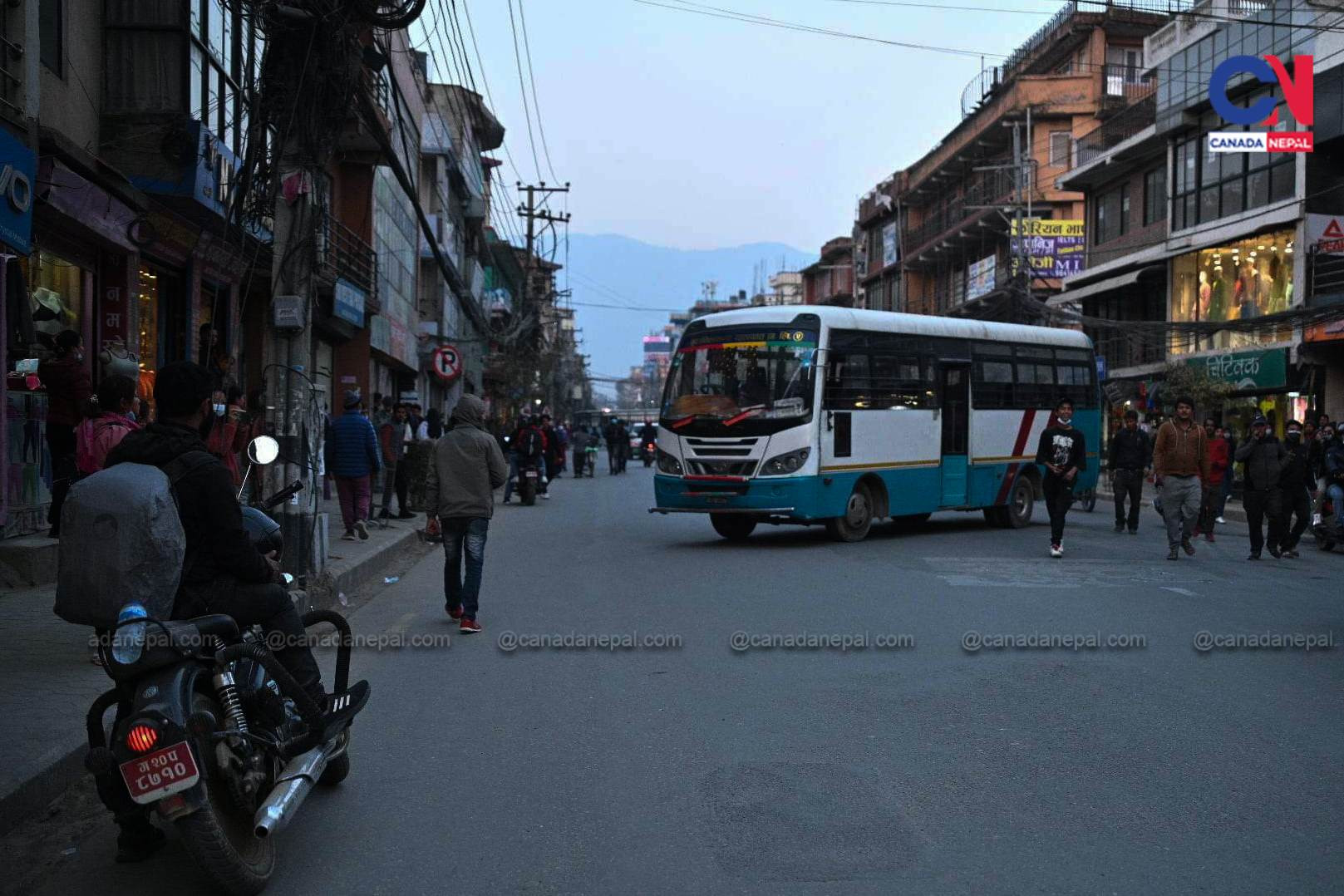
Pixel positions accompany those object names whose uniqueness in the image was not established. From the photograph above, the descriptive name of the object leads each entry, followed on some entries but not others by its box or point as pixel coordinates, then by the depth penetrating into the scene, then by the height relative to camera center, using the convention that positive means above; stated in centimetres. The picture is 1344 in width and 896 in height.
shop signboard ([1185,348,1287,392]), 3008 +150
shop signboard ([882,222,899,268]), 6794 +990
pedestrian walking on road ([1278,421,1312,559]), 1566 -88
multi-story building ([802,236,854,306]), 8481 +1074
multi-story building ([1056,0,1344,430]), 2900 +530
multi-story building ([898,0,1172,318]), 4831 +1219
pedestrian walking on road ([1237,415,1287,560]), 1566 -80
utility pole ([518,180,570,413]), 5859 +987
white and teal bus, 1605 +3
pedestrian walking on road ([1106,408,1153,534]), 1961 -62
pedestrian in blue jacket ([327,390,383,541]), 1576 -52
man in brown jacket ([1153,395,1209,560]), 1520 -61
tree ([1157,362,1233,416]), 3048 +97
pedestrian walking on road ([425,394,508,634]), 973 -54
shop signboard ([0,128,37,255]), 1067 +196
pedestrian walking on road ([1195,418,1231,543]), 1828 -81
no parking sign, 2533 +115
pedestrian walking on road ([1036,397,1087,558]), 1516 -45
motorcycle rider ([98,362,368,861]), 447 -44
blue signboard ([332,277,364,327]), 2419 +232
